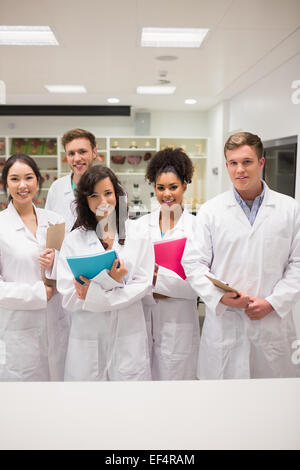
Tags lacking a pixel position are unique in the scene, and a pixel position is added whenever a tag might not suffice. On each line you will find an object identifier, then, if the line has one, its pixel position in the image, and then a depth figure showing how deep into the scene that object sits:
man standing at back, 1.50
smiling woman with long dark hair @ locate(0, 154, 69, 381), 1.30
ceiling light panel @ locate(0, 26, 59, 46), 1.57
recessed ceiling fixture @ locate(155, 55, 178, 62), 1.93
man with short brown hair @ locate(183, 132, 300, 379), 1.29
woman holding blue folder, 1.29
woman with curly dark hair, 1.50
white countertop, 0.92
